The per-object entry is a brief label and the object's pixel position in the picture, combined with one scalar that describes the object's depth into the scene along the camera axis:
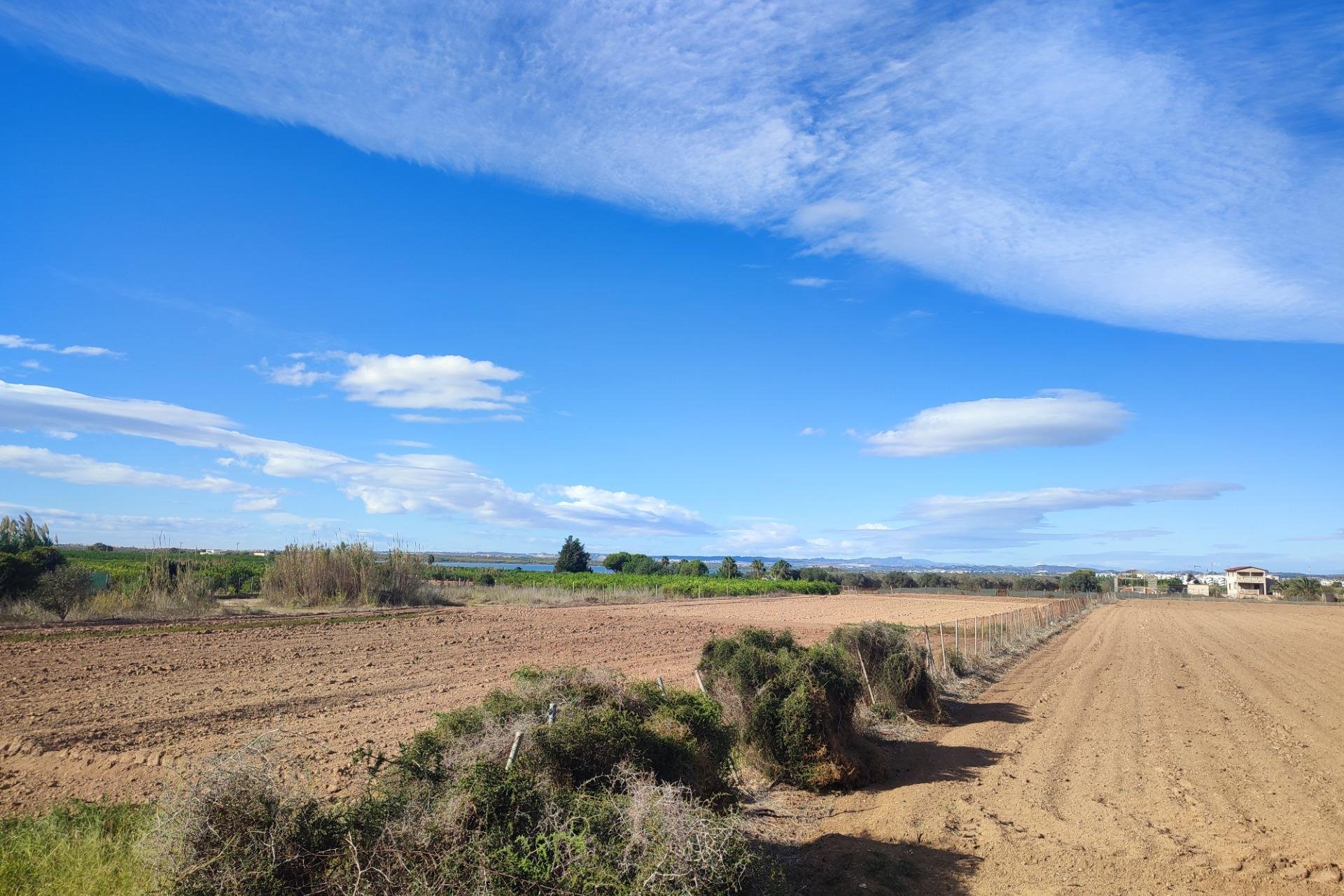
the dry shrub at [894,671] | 13.76
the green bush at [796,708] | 9.90
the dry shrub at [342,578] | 38.25
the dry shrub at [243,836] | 4.57
